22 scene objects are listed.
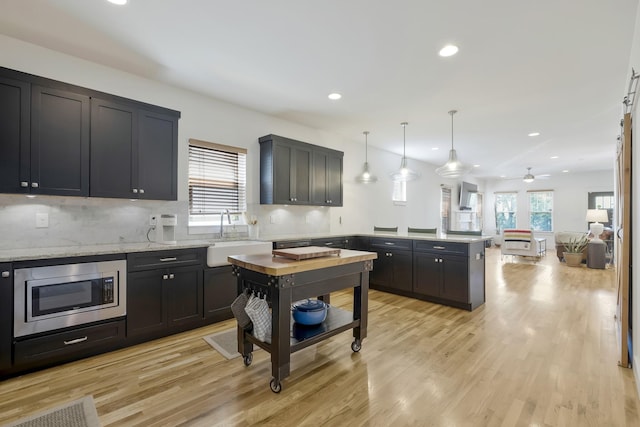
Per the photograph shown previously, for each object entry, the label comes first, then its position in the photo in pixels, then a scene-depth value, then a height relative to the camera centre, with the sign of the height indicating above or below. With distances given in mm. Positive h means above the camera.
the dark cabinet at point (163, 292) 2834 -766
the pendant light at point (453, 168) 4270 +675
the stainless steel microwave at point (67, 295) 2307 -660
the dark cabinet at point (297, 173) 4324 +658
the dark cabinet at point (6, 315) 2223 -743
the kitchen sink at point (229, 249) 3324 -391
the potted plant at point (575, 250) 7234 -826
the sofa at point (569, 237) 7617 -545
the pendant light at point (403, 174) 5090 +703
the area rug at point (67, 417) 1794 -1238
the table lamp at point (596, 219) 7641 -68
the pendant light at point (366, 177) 5535 +720
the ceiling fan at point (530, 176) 8805 +1363
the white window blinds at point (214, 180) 3865 +477
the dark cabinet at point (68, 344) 2328 -1069
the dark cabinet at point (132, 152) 2893 +647
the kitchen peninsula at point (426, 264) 3961 -684
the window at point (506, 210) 12008 +244
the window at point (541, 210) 11141 +229
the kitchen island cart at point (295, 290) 2107 -573
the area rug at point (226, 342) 2697 -1224
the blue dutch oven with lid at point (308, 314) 2541 -832
